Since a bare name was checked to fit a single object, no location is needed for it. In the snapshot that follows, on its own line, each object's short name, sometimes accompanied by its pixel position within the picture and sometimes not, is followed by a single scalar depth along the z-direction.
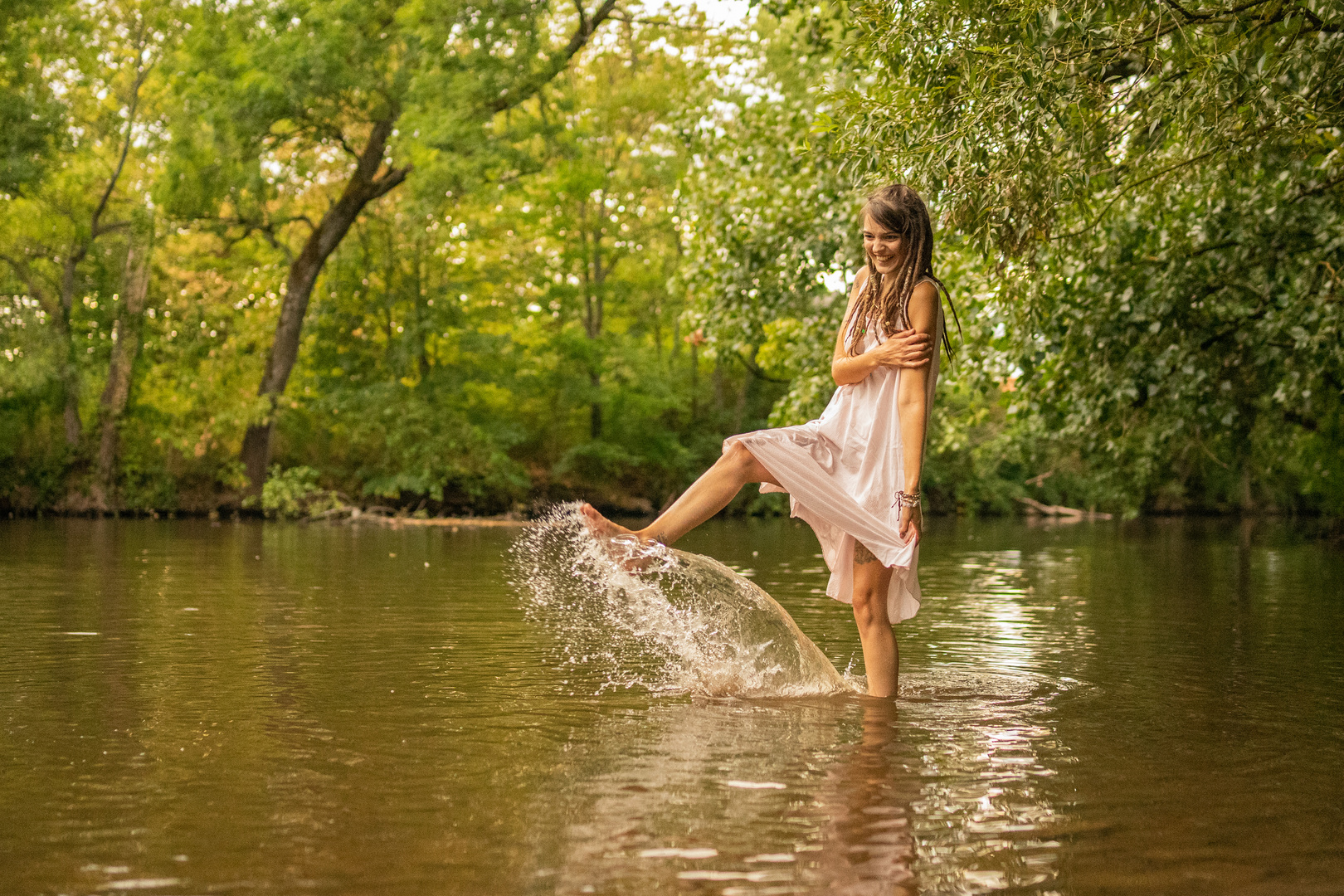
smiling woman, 6.03
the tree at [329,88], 30.48
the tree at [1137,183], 7.86
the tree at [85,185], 36.03
